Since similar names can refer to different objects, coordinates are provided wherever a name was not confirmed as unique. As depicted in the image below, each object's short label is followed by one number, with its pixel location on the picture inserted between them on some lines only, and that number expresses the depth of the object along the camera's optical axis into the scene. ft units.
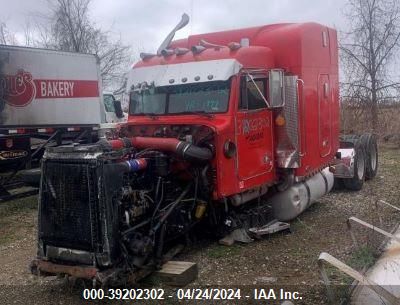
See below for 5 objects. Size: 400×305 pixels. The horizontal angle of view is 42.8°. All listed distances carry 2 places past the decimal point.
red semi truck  17.17
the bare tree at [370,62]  62.54
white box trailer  34.37
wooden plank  18.04
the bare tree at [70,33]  87.35
